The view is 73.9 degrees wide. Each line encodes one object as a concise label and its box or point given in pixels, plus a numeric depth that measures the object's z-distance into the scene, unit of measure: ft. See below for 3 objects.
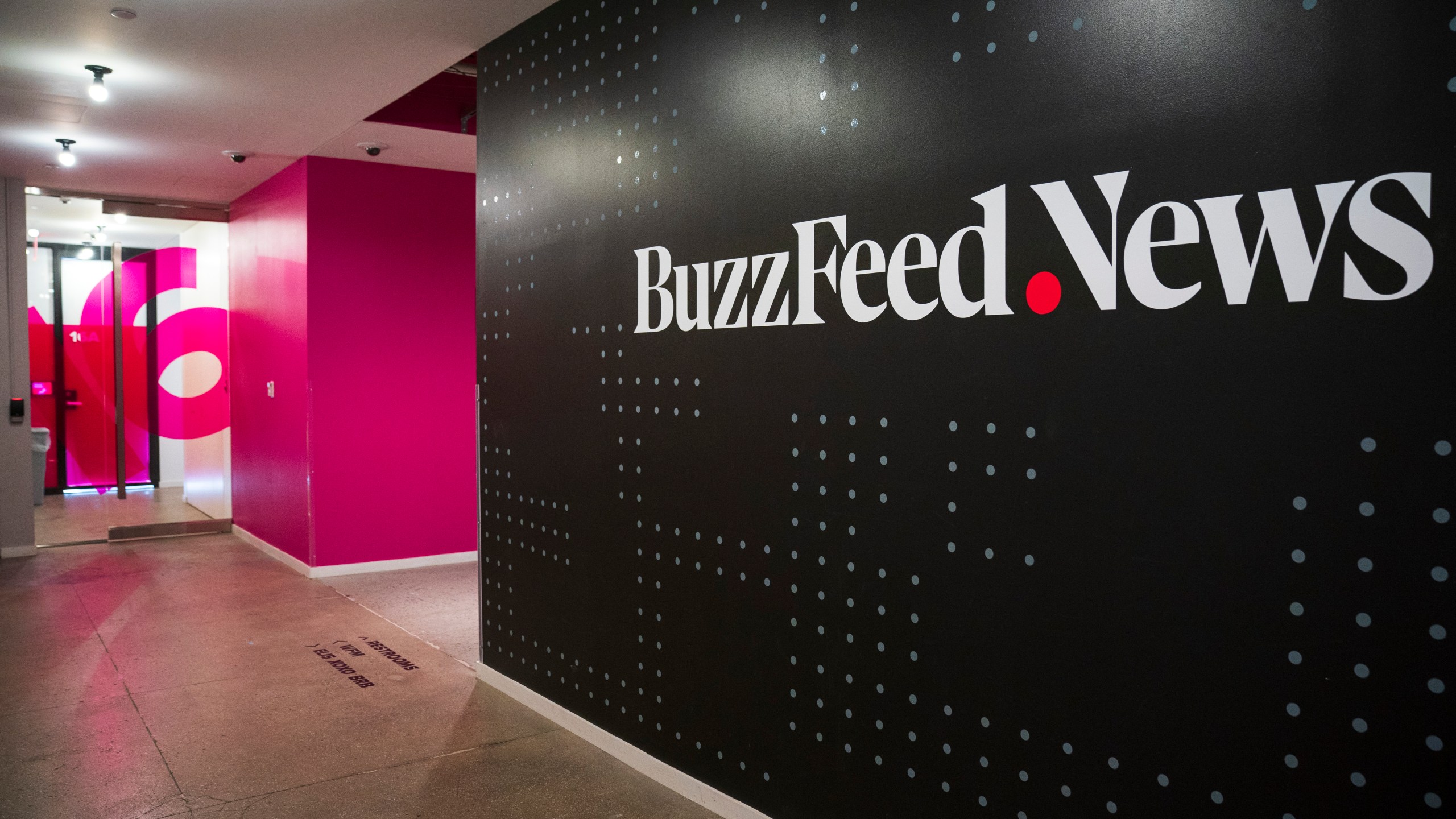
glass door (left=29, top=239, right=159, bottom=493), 27.20
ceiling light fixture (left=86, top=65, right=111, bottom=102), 15.33
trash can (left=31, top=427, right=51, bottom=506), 28.63
